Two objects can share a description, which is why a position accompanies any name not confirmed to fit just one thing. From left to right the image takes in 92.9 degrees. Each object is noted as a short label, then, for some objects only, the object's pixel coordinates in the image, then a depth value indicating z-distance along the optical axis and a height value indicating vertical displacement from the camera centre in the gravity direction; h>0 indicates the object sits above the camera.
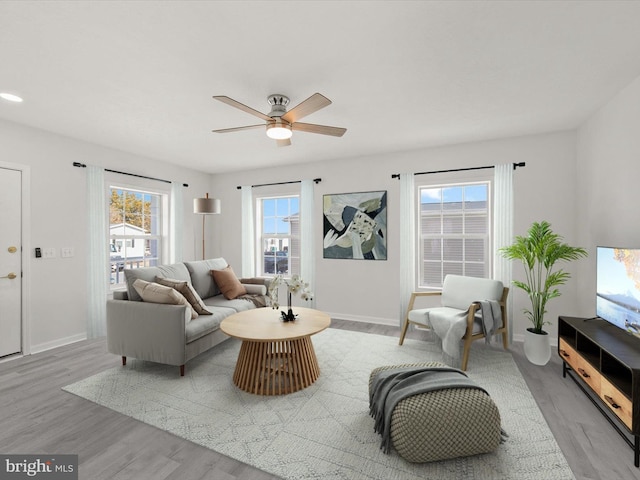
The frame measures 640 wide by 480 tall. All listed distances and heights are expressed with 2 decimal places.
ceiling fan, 2.37 +0.99
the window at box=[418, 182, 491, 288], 4.14 +0.13
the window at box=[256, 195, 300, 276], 5.39 +0.12
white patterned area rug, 1.74 -1.28
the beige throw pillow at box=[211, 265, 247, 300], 4.11 -0.59
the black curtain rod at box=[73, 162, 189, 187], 3.84 +0.99
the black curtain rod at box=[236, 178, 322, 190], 4.96 +1.01
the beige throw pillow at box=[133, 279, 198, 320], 2.92 -0.51
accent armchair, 3.02 -0.79
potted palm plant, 3.09 -0.19
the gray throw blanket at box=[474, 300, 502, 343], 3.10 -0.79
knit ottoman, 1.71 -1.06
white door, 3.24 -0.22
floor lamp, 4.83 +0.57
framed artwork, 4.58 +0.24
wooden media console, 1.78 -0.92
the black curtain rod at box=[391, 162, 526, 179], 3.80 +0.96
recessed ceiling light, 2.65 +1.28
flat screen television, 2.20 -0.37
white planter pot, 3.08 -1.10
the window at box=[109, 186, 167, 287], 4.47 +0.18
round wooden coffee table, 2.53 -0.99
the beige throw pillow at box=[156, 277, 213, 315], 3.24 -0.55
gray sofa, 2.78 -0.84
